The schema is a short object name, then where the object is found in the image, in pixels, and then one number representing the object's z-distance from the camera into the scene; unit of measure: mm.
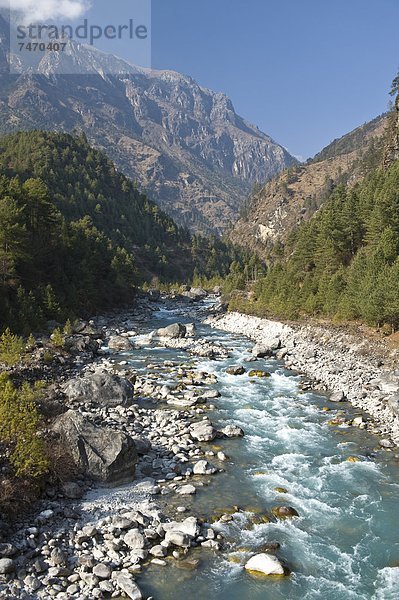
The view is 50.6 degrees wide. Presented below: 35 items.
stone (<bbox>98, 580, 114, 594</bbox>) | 11820
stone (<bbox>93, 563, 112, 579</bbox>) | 12273
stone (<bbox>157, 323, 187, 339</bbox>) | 53512
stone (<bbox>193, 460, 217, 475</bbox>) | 18953
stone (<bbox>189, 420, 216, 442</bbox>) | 22438
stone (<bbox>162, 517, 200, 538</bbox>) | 14328
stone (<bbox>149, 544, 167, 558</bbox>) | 13337
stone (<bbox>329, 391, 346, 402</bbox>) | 28734
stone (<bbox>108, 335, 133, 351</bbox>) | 46625
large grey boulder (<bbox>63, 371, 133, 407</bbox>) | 26531
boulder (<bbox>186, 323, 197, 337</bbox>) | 55706
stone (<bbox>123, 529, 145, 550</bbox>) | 13586
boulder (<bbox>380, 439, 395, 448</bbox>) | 21594
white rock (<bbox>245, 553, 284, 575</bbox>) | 13016
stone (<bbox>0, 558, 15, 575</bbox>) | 11969
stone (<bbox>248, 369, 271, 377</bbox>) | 35906
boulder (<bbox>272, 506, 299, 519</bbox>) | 15977
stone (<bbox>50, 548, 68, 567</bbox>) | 12578
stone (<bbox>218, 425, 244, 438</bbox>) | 23234
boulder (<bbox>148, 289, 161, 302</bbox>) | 104338
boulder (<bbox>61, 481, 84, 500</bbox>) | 15836
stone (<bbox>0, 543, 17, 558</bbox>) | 12445
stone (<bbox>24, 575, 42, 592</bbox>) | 11635
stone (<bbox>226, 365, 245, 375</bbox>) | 36469
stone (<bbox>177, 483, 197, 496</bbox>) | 17188
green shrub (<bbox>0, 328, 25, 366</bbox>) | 29859
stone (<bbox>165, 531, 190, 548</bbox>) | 13828
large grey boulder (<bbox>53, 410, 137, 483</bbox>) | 17359
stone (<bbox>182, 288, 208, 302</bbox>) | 116062
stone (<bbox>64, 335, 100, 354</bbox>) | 41028
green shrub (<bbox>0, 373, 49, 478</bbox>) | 14953
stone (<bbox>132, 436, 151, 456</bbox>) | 20250
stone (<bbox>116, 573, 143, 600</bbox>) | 11672
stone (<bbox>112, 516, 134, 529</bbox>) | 14461
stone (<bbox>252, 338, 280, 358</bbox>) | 43250
